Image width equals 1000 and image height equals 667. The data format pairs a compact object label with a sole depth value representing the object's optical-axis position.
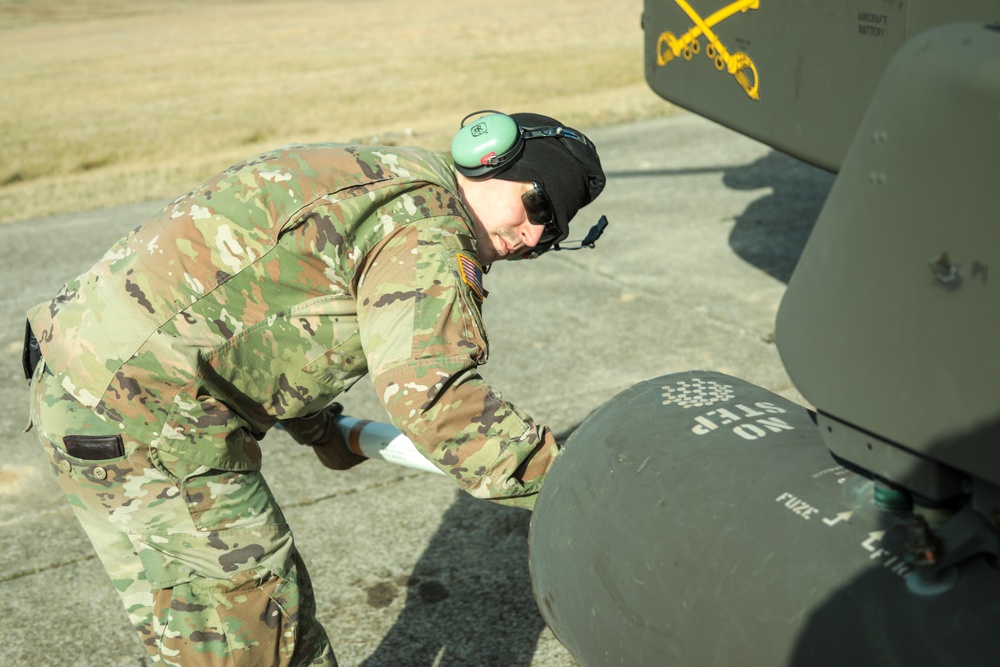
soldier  2.25
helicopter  1.40
